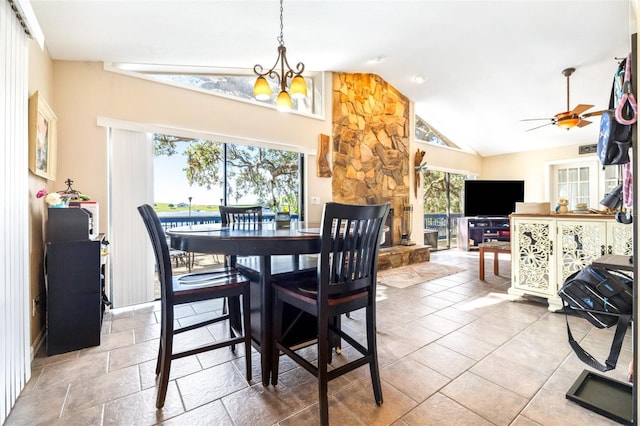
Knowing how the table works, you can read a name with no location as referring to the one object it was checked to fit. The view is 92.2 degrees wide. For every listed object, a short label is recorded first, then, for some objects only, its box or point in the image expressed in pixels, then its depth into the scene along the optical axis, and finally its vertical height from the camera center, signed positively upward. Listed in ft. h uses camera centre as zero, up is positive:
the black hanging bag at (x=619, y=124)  4.04 +1.19
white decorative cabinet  8.96 -1.11
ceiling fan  12.73 +4.02
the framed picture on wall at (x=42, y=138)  6.98 +1.93
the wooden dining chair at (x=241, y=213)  9.31 +0.02
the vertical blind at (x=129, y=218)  10.28 -0.11
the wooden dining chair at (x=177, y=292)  5.17 -1.40
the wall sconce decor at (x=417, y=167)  19.70 +2.94
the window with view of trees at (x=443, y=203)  22.88 +0.71
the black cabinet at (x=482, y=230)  22.10 -1.31
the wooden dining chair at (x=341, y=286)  4.72 -1.24
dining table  5.02 -0.60
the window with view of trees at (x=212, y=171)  13.48 +1.94
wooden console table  13.25 -1.60
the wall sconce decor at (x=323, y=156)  15.75 +2.93
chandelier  8.05 +3.33
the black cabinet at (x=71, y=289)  7.00 -1.74
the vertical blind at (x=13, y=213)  4.88 +0.04
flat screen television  22.97 +1.19
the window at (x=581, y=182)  20.33 +2.04
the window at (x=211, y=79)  11.23 +5.47
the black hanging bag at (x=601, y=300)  4.76 -1.43
